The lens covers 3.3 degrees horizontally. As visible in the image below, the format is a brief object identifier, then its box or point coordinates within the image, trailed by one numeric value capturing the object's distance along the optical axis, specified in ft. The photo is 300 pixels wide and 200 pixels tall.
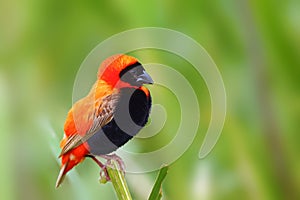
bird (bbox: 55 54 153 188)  11.32
